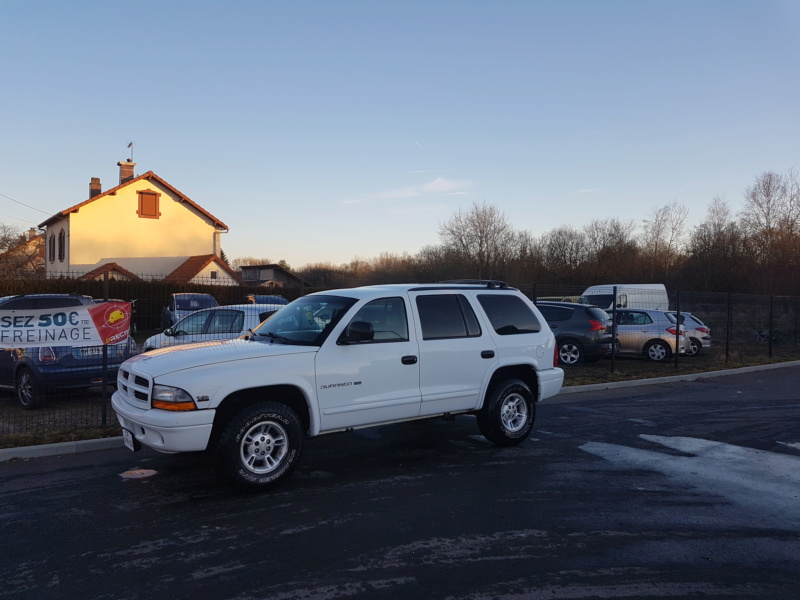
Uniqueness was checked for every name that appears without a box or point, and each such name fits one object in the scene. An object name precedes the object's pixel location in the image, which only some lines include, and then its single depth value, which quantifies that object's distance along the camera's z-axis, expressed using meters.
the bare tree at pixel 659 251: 49.56
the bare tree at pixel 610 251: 49.47
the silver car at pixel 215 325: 11.27
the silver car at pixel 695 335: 19.17
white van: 23.22
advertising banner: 8.17
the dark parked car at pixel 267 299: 18.18
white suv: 5.61
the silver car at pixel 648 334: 17.78
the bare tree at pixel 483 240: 51.09
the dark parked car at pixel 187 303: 19.89
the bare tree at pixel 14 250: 35.34
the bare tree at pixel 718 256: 41.09
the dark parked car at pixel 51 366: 9.23
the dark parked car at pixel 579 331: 15.82
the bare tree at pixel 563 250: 50.53
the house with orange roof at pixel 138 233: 37.03
